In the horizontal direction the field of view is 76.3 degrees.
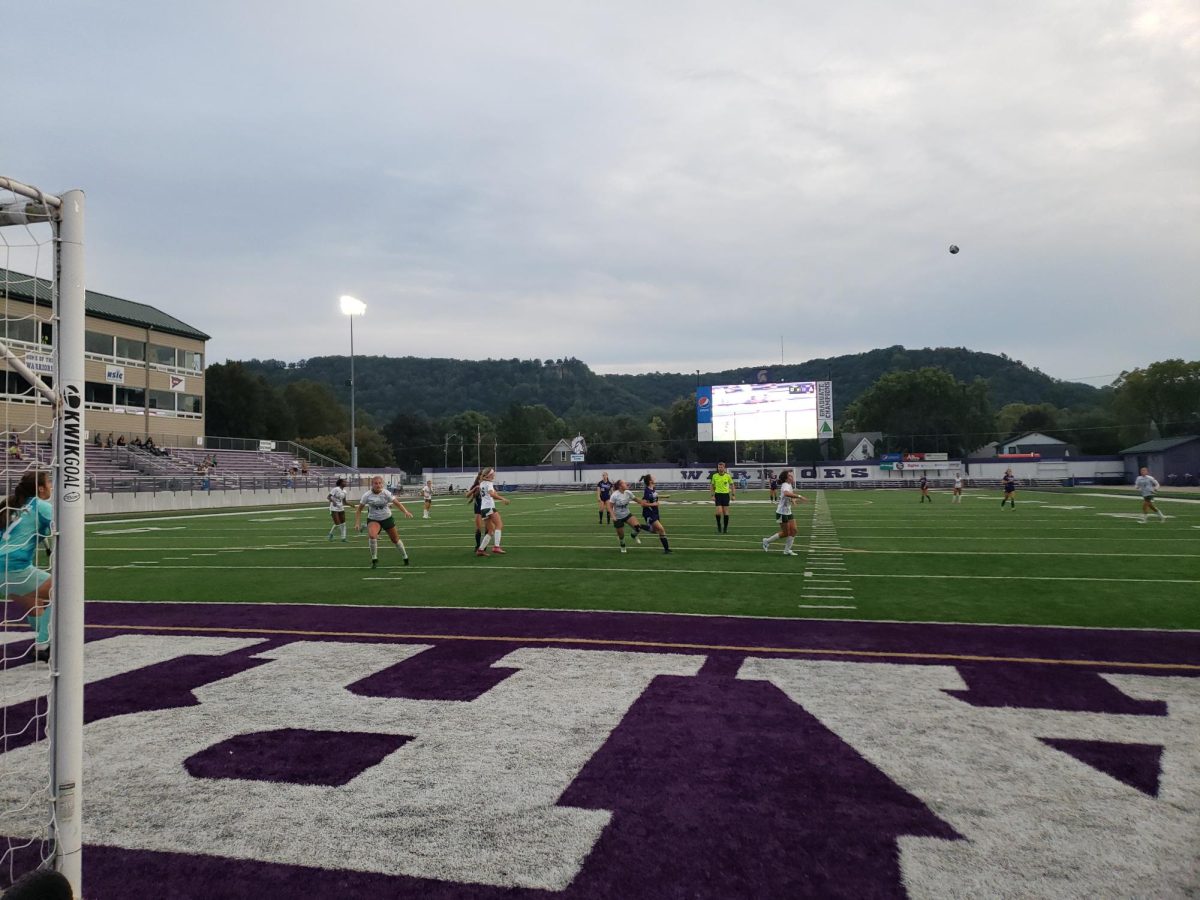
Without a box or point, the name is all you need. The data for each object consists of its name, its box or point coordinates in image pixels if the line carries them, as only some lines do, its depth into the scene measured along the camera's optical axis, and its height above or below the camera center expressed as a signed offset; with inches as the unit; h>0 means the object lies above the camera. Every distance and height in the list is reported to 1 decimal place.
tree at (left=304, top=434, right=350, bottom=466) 3484.3 +32.8
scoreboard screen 2043.6 +105.4
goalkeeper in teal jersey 293.1 -36.0
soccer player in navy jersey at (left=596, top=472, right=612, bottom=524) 1008.2 -54.8
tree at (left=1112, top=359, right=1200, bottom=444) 3420.3 +212.5
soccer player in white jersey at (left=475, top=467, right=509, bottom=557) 667.4 -52.4
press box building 1785.2 +208.6
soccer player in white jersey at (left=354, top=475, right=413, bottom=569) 605.3 -47.2
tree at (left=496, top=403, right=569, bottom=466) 4552.2 +130.8
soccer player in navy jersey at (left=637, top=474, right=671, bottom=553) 670.5 -55.7
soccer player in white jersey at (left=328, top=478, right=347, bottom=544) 842.2 -55.1
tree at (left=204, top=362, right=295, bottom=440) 3312.0 +234.2
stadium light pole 2052.2 +399.8
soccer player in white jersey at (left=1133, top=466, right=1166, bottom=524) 959.6 -54.0
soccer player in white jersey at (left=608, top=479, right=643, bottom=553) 690.8 -50.9
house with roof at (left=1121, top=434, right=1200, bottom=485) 2385.6 -48.1
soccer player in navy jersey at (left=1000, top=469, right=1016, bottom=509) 1292.7 -69.1
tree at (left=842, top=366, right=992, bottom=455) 4015.8 +201.7
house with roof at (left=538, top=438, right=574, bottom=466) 5157.5 -8.1
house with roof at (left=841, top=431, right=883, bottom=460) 4530.0 +28.1
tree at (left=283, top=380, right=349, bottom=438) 3966.5 +242.8
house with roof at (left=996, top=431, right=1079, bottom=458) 3909.9 +5.9
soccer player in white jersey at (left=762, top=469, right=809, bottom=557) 631.2 -48.2
